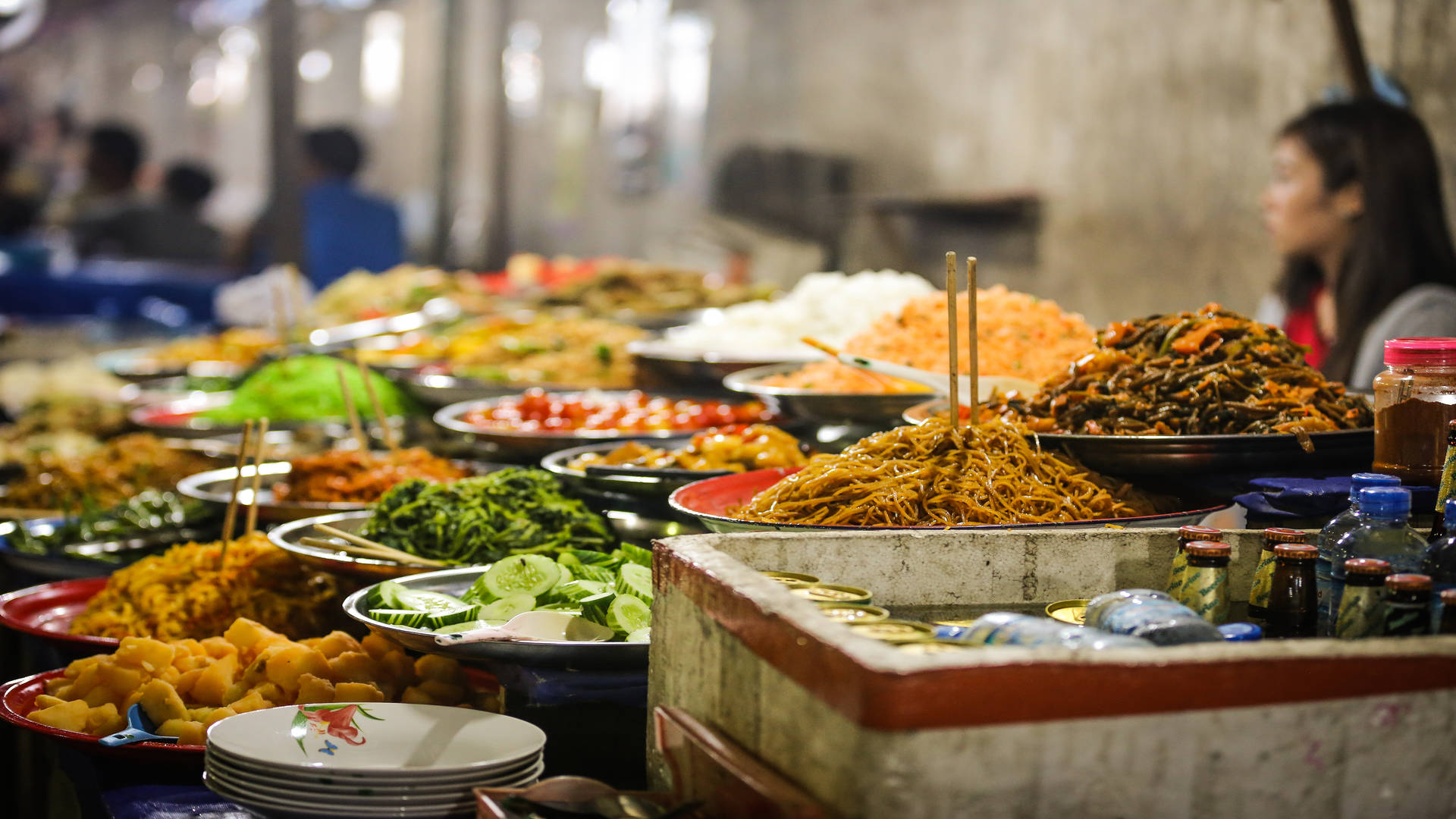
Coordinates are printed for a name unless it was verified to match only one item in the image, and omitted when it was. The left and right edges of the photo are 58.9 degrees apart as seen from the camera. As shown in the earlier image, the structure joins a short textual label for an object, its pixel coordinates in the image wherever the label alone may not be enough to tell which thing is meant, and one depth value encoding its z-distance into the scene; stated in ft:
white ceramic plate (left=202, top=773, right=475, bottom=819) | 5.24
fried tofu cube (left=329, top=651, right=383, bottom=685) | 7.00
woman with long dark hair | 14.47
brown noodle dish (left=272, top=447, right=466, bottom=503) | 10.39
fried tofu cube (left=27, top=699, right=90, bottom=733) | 6.61
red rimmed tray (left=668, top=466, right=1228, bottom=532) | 6.61
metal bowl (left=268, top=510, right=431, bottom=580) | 8.02
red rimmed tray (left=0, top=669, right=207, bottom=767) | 6.35
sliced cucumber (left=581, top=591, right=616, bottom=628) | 6.70
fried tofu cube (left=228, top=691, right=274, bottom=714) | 6.59
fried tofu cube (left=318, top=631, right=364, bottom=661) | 7.32
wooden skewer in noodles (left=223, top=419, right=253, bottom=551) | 8.70
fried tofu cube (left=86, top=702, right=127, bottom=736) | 6.64
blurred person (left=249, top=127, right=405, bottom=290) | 35.70
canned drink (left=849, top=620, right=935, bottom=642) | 4.64
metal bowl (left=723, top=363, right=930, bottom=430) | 9.78
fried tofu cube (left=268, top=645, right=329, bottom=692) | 6.88
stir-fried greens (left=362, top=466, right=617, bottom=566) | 8.51
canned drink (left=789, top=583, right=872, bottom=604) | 5.28
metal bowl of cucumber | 6.13
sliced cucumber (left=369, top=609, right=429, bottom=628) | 6.78
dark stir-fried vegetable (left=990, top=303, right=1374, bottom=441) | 7.53
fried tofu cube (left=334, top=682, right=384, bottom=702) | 6.63
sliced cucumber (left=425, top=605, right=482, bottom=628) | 6.80
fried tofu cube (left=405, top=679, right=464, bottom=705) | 6.86
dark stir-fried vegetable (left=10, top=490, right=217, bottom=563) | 10.94
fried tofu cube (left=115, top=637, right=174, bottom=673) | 7.06
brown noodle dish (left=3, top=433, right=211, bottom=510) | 12.56
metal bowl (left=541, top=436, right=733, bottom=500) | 8.79
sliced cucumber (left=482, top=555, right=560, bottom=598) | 7.18
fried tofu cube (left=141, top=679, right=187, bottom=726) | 6.69
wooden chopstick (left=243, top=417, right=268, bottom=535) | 8.93
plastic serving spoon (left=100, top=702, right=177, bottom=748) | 6.37
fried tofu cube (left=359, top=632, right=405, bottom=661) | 7.21
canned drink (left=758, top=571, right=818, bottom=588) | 5.49
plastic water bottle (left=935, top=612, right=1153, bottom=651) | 4.53
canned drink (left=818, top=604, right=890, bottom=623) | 4.94
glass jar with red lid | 6.40
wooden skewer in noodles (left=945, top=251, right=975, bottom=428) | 6.59
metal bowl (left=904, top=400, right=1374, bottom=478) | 7.15
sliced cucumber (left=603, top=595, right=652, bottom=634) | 6.56
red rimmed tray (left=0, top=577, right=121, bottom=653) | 8.26
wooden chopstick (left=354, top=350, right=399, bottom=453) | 11.31
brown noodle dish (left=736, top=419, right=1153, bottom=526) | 6.73
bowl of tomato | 11.18
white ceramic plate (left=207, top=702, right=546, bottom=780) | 5.71
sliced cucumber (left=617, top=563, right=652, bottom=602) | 7.09
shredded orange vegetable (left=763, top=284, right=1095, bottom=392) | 10.26
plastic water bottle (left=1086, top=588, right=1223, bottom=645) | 4.67
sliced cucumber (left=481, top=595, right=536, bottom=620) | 6.90
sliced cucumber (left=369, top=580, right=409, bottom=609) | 7.09
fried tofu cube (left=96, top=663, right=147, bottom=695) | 6.91
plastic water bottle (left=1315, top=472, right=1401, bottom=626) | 5.43
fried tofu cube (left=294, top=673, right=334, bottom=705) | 6.65
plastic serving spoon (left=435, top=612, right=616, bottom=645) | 6.44
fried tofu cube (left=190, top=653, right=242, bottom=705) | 6.91
